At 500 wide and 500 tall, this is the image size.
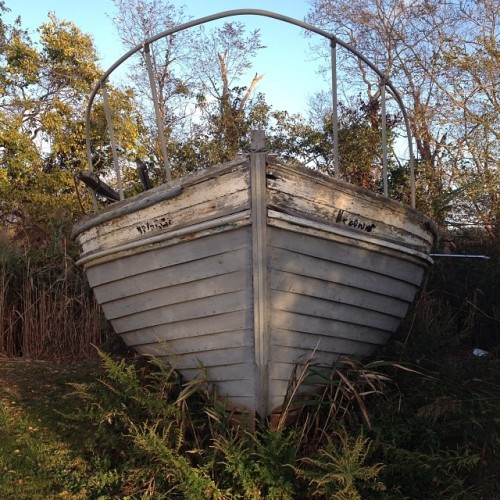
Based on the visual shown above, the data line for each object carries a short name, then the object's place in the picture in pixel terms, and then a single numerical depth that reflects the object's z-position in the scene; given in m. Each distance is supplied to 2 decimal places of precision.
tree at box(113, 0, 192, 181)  16.02
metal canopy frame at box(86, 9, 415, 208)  4.23
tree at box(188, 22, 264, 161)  14.22
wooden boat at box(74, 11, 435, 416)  3.97
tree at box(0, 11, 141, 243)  14.27
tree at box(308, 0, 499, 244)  9.84
